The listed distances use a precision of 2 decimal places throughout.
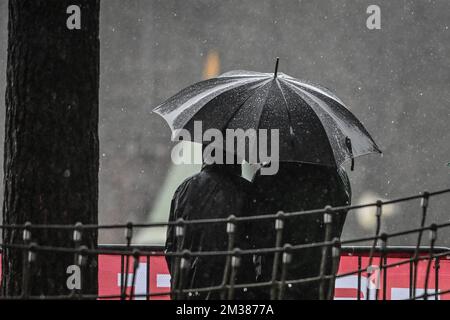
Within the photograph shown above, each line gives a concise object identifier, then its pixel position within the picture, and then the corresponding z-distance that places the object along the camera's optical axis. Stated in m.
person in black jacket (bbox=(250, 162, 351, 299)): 9.66
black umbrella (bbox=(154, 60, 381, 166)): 9.98
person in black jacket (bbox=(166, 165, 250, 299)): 9.50
